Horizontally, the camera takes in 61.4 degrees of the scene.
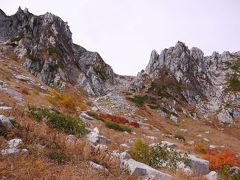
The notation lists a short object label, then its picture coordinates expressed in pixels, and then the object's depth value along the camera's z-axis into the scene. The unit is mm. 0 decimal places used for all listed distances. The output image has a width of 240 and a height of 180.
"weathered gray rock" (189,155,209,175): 7366
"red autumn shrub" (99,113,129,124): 18579
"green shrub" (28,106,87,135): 7448
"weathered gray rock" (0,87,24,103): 12905
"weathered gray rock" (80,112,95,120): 14999
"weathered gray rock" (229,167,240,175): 7625
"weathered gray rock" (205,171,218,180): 6484
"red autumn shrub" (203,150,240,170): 8942
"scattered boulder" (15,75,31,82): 22780
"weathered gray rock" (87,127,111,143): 8467
